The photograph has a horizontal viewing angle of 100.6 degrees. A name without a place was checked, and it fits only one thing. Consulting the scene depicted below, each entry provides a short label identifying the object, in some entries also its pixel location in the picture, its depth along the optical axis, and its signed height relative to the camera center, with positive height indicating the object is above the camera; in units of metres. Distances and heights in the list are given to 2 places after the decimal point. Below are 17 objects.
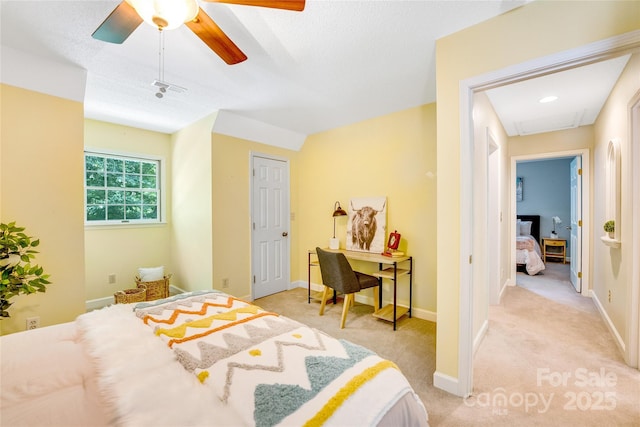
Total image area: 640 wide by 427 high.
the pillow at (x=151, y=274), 3.52 -0.78
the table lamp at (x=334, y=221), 3.62 -0.11
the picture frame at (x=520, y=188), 6.68 +0.59
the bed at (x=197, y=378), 0.79 -0.58
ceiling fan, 1.15 +0.94
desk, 2.85 -0.68
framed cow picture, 3.36 -0.15
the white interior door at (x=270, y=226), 3.75 -0.17
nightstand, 5.88 -0.85
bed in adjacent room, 4.87 -0.84
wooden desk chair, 2.77 -0.68
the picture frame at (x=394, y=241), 3.11 -0.33
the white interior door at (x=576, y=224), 3.82 -0.20
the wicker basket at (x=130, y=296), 3.04 -0.93
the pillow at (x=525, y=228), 6.21 -0.39
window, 3.46 +0.37
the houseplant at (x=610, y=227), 2.44 -0.15
